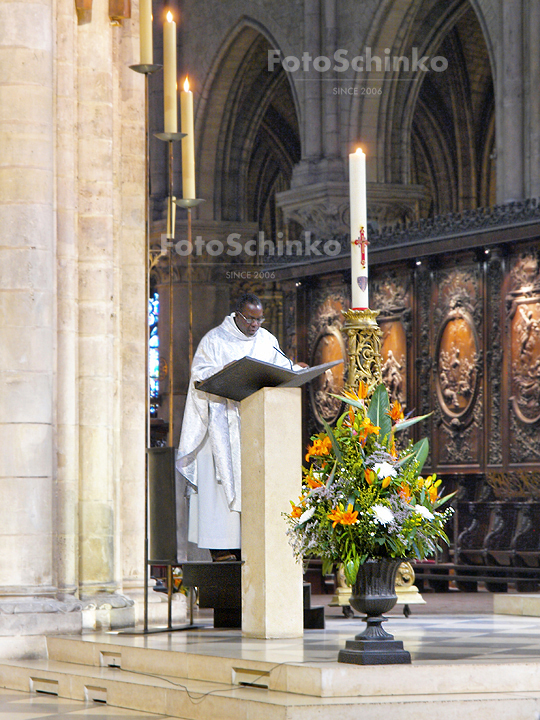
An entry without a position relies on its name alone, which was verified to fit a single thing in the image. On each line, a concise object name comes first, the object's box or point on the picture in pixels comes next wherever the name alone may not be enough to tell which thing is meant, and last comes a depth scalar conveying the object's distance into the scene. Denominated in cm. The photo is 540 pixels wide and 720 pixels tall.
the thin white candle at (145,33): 1393
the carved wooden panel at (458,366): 2907
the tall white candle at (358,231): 1260
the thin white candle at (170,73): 1410
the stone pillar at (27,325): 1301
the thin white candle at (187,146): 1503
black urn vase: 919
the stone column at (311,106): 3567
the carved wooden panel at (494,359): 2850
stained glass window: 4375
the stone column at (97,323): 1434
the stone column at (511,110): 3030
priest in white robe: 1281
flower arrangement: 923
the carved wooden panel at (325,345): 3296
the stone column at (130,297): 1540
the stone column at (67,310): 1382
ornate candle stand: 1366
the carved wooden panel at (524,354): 2763
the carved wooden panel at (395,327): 3096
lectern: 1123
